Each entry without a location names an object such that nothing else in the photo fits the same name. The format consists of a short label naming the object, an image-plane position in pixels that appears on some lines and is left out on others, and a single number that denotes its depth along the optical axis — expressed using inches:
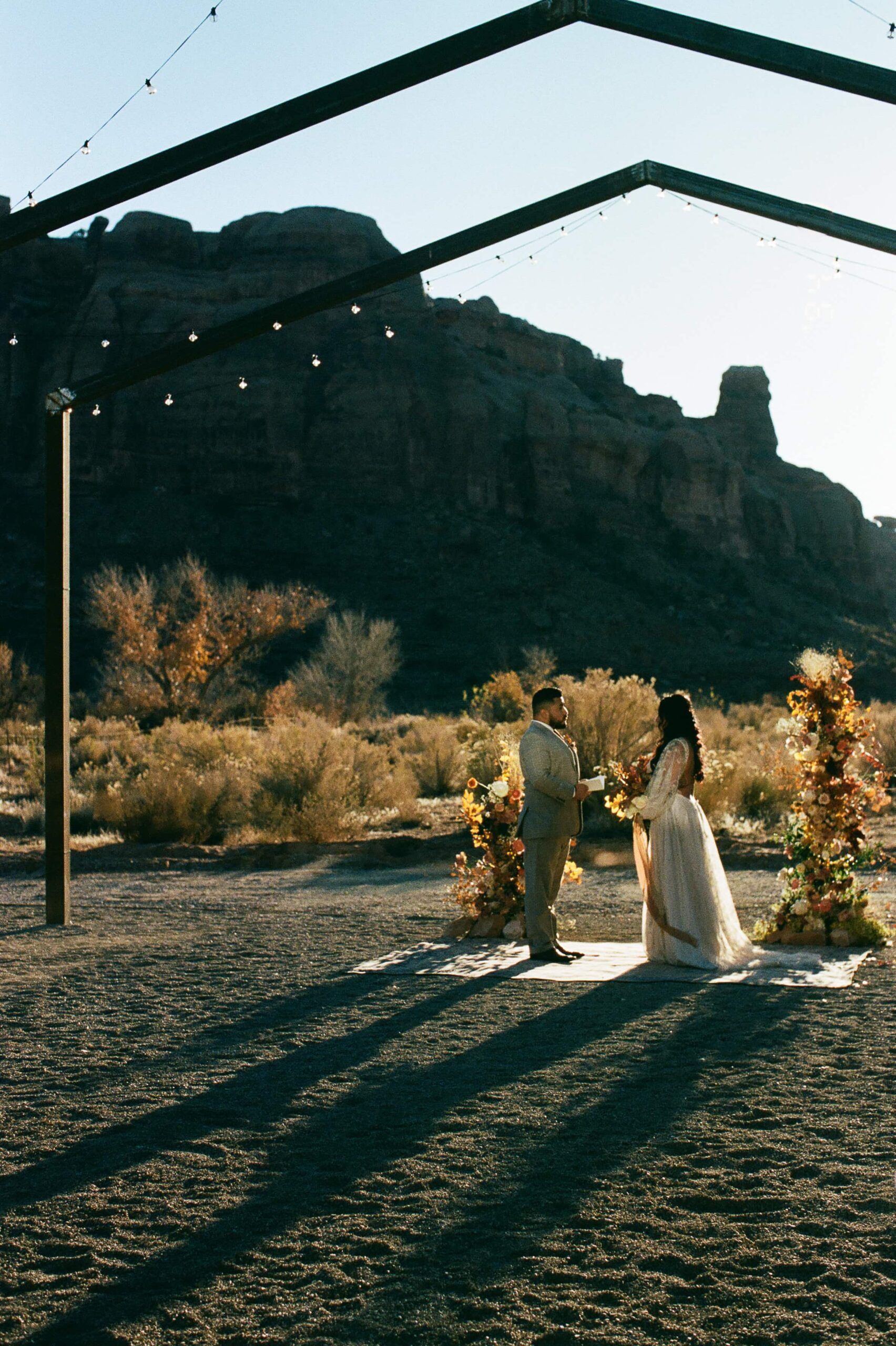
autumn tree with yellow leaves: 1550.2
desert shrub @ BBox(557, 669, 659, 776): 792.3
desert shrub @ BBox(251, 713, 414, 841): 737.0
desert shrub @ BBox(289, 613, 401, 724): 1689.2
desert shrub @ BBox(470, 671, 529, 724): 1348.4
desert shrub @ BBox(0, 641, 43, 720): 1641.2
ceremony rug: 326.6
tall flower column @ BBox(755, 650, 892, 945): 381.7
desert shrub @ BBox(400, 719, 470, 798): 996.6
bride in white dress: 342.6
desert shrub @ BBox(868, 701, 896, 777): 969.5
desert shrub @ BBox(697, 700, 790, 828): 714.2
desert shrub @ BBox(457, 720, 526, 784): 850.8
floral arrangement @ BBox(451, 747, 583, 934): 405.1
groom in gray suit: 354.6
